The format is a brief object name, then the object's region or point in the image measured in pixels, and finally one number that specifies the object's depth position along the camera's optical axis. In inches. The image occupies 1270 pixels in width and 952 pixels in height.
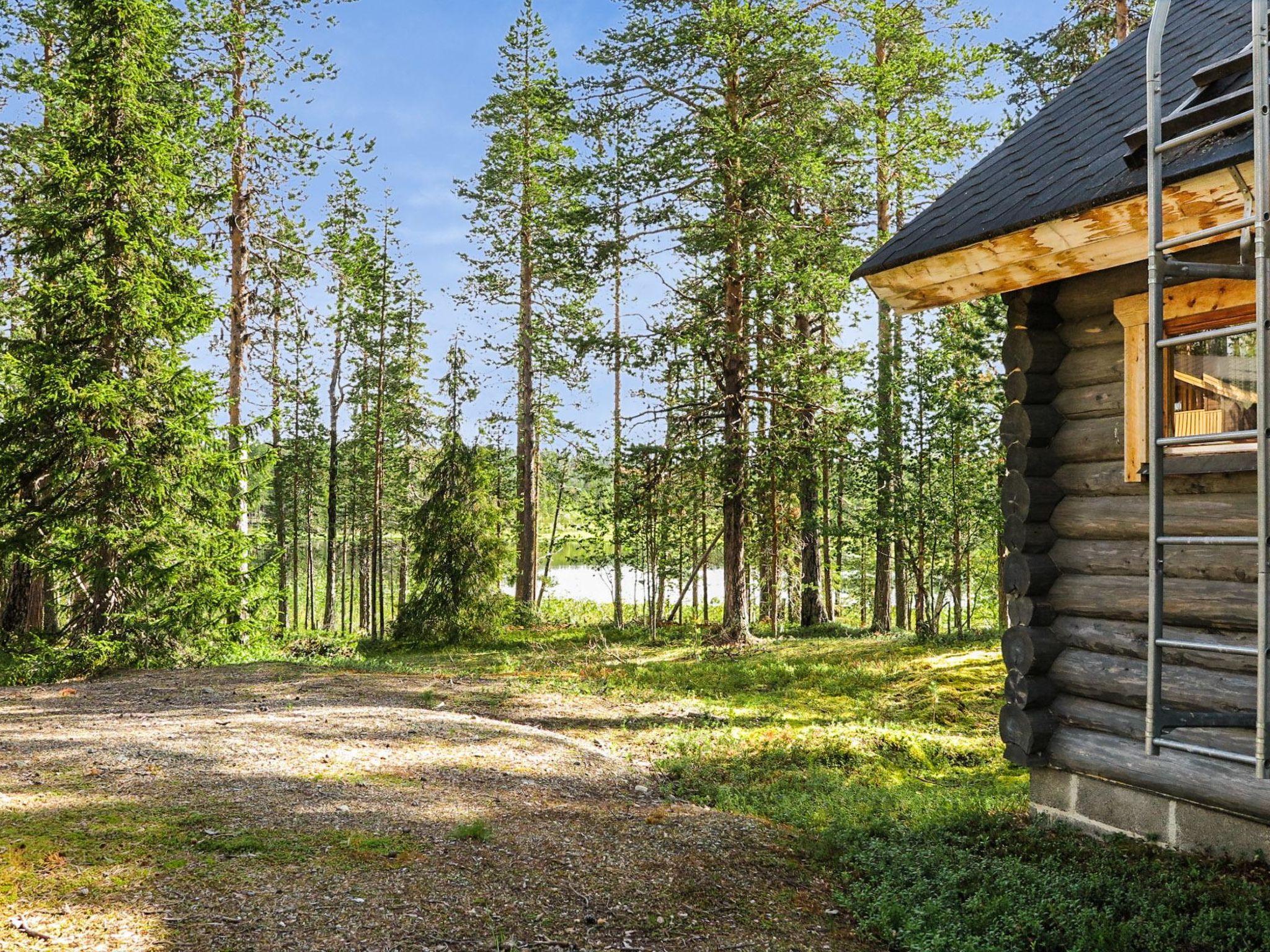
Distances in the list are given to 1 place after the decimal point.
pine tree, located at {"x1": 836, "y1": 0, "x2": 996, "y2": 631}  605.3
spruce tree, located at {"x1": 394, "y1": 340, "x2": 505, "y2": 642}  767.7
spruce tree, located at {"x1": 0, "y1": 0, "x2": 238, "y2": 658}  472.4
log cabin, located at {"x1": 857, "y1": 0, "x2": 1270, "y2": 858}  186.1
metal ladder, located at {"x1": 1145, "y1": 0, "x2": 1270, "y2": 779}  119.1
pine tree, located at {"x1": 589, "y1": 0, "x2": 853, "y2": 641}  581.9
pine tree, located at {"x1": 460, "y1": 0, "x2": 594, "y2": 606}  916.6
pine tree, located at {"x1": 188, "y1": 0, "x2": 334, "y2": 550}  686.5
